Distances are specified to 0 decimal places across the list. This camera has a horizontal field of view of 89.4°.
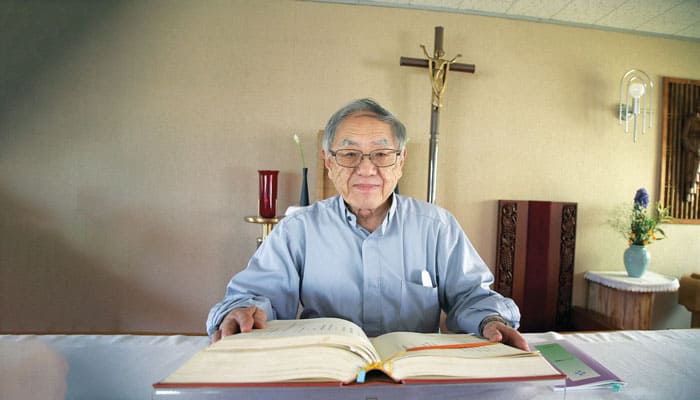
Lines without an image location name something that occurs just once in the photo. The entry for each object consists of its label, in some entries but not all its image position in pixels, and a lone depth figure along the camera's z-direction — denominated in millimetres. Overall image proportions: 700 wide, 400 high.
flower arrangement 2729
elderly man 1140
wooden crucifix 2607
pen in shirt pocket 1168
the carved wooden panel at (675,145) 3125
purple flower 2736
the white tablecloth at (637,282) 2580
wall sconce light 3049
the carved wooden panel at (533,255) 2885
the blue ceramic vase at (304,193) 2467
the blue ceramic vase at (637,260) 2736
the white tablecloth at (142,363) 715
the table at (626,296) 2588
